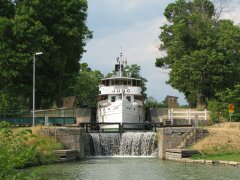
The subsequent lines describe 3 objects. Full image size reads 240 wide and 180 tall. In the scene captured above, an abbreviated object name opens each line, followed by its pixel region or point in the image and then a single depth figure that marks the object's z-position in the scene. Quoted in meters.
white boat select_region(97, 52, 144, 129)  50.28
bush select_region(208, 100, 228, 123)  46.47
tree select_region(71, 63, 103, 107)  86.38
